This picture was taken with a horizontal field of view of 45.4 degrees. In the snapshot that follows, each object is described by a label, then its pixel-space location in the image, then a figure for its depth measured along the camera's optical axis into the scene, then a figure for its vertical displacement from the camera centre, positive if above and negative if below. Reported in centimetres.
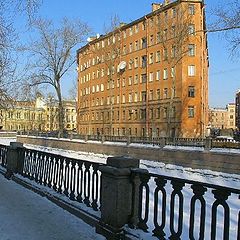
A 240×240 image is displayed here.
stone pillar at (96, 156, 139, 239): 390 -92
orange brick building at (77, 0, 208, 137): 3601 +766
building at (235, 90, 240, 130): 8535 +877
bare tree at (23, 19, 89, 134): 3317 +754
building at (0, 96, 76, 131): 6982 +233
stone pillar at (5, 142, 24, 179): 803 -92
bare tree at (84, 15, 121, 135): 3999 +1084
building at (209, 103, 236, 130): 10361 +446
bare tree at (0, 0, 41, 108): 1524 +199
